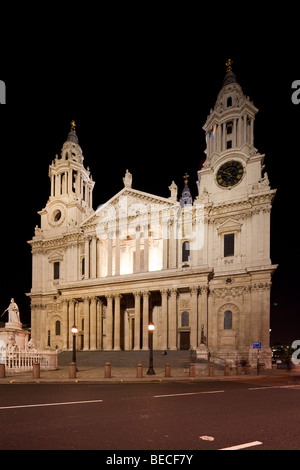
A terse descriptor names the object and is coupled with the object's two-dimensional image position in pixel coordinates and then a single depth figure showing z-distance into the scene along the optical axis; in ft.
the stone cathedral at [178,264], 127.03
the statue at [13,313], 89.71
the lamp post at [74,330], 82.12
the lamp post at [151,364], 74.78
